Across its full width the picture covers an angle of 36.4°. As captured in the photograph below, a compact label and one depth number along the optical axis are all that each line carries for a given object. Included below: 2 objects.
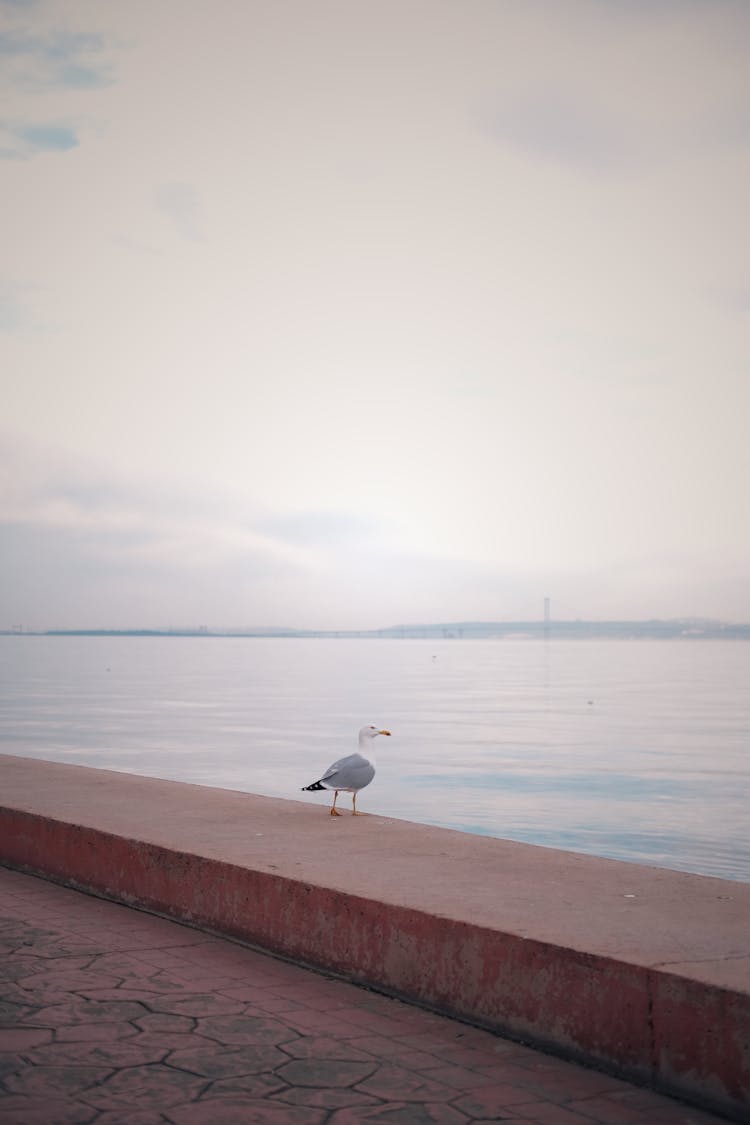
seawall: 3.64
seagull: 7.70
